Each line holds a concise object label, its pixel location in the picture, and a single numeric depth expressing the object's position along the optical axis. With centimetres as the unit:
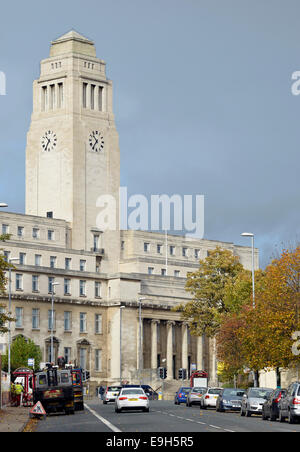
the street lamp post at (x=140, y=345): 13675
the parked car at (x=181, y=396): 8844
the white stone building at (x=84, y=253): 13725
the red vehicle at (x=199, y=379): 11281
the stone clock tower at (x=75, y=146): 14512
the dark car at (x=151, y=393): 11674
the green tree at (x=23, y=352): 12019
